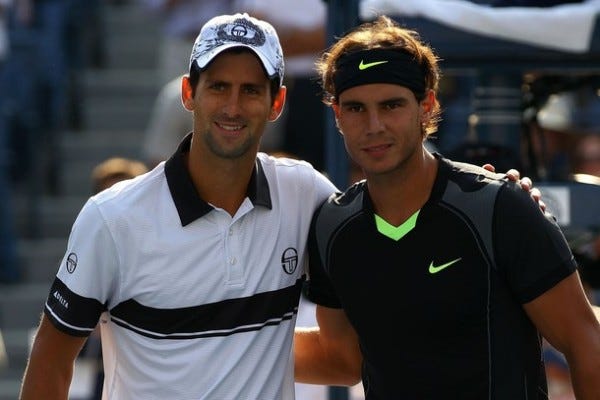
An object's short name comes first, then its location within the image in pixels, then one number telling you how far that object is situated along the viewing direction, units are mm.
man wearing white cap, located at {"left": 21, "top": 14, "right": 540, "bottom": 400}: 8016
